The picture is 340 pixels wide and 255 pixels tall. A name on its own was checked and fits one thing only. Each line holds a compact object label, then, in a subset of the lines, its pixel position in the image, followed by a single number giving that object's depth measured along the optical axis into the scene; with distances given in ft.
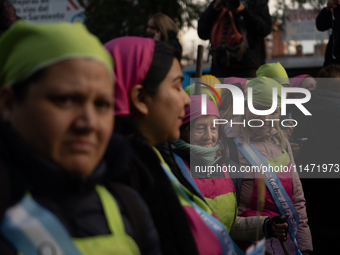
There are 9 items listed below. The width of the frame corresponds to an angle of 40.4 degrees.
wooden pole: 11.58
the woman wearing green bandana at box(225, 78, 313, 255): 11.61
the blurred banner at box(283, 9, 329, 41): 48.61
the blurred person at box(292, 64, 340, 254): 15.05
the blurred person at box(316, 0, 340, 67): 19.49
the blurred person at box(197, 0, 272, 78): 17.85
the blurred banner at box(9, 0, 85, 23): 36.94
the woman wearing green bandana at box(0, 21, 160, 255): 3.79
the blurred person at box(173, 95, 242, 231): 9.52
